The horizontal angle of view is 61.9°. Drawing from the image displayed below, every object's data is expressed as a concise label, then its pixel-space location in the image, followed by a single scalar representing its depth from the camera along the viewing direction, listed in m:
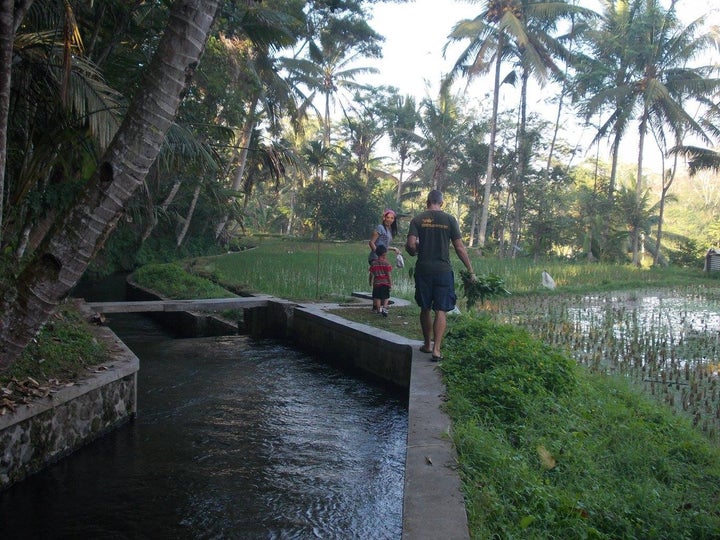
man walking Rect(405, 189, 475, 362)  6.11
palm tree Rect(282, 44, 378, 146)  23.77
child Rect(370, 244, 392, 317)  9.05
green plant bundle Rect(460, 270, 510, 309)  7.80
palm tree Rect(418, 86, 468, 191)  33.06
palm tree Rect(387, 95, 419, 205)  37.94
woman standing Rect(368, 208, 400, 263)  8.99
